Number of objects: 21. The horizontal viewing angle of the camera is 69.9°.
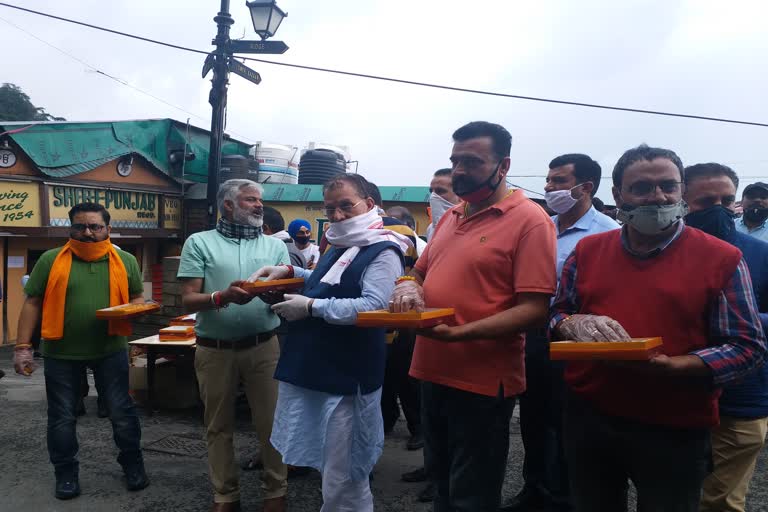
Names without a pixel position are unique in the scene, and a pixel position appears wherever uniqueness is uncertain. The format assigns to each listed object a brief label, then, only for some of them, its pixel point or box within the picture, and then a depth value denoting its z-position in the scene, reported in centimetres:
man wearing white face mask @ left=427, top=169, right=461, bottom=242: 406
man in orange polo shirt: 218
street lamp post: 772
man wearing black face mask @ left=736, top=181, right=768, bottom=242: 478
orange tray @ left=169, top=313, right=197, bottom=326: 598
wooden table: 540
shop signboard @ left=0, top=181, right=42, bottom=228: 918
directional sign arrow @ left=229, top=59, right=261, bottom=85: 784
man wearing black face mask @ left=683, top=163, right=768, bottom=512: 249
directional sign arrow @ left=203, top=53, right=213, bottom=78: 779
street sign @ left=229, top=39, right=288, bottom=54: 780
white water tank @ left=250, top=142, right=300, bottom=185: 1288
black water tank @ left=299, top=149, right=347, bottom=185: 1223
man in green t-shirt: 371
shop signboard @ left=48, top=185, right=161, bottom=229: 999
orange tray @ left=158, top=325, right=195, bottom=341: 550
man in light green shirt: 337
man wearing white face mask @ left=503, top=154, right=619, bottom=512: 330
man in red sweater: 174
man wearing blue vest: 263
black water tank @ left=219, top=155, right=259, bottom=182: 1140
